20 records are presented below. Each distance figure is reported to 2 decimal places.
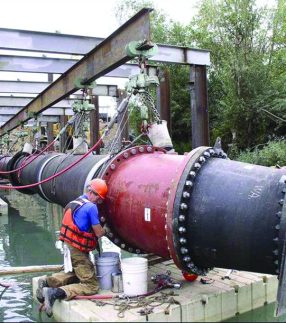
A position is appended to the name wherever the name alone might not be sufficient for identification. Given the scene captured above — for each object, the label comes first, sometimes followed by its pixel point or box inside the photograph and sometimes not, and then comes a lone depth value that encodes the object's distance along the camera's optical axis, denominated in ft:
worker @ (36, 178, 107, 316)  14.08
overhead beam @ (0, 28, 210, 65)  23.71
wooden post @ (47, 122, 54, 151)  59.69
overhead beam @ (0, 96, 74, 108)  44.06
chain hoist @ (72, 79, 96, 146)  21.66
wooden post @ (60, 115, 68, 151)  48.71
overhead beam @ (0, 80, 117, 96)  37.88
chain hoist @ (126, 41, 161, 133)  15.10
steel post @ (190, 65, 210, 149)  26.63
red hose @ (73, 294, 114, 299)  13.99
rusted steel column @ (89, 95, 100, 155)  40.75
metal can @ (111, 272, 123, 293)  14.67
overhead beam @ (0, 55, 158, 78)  29.40
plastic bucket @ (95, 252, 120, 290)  15.10
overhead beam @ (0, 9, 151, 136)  16.14
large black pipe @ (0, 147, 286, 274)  11.01
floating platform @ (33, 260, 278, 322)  12.71
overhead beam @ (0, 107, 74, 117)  49.57
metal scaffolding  17.83
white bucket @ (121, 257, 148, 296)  13.88
